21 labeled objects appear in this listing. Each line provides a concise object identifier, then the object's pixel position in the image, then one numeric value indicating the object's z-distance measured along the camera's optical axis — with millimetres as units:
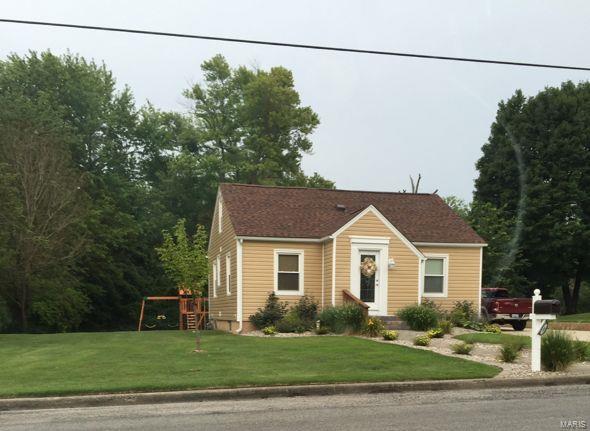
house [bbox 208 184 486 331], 20969
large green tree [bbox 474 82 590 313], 37969
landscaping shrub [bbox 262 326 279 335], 18953
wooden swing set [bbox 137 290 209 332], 29225
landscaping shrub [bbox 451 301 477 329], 20984
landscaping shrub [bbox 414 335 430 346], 14945
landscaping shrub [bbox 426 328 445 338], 16819
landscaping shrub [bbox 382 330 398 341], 16141
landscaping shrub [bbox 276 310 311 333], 19250
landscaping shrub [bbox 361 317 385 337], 17406
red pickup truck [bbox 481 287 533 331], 23016
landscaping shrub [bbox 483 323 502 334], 19812
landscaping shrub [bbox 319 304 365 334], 18000
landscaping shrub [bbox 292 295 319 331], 20312
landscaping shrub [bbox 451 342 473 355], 13500
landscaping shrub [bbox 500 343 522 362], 12469
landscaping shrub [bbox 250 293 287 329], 20375
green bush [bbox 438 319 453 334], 18245
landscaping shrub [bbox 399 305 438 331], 19188
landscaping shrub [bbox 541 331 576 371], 11516
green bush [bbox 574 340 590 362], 12447
